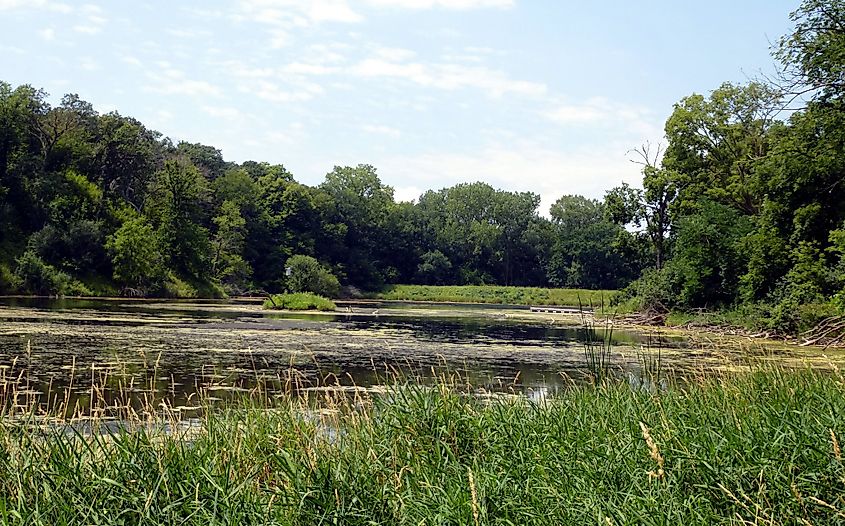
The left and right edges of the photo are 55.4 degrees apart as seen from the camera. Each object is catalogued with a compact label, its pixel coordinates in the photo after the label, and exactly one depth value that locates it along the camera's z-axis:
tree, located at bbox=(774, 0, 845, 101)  23.08
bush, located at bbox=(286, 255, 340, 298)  68.25
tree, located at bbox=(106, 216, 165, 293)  55.28
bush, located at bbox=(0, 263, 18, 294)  48.44
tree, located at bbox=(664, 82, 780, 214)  40.84
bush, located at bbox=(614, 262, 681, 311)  40.38
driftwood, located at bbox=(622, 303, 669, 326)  39.38
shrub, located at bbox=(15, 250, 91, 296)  48.97
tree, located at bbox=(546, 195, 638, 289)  93.38
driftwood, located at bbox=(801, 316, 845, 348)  23.31
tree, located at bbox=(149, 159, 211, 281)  62.19
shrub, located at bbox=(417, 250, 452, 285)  97.94
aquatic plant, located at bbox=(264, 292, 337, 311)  46.19
